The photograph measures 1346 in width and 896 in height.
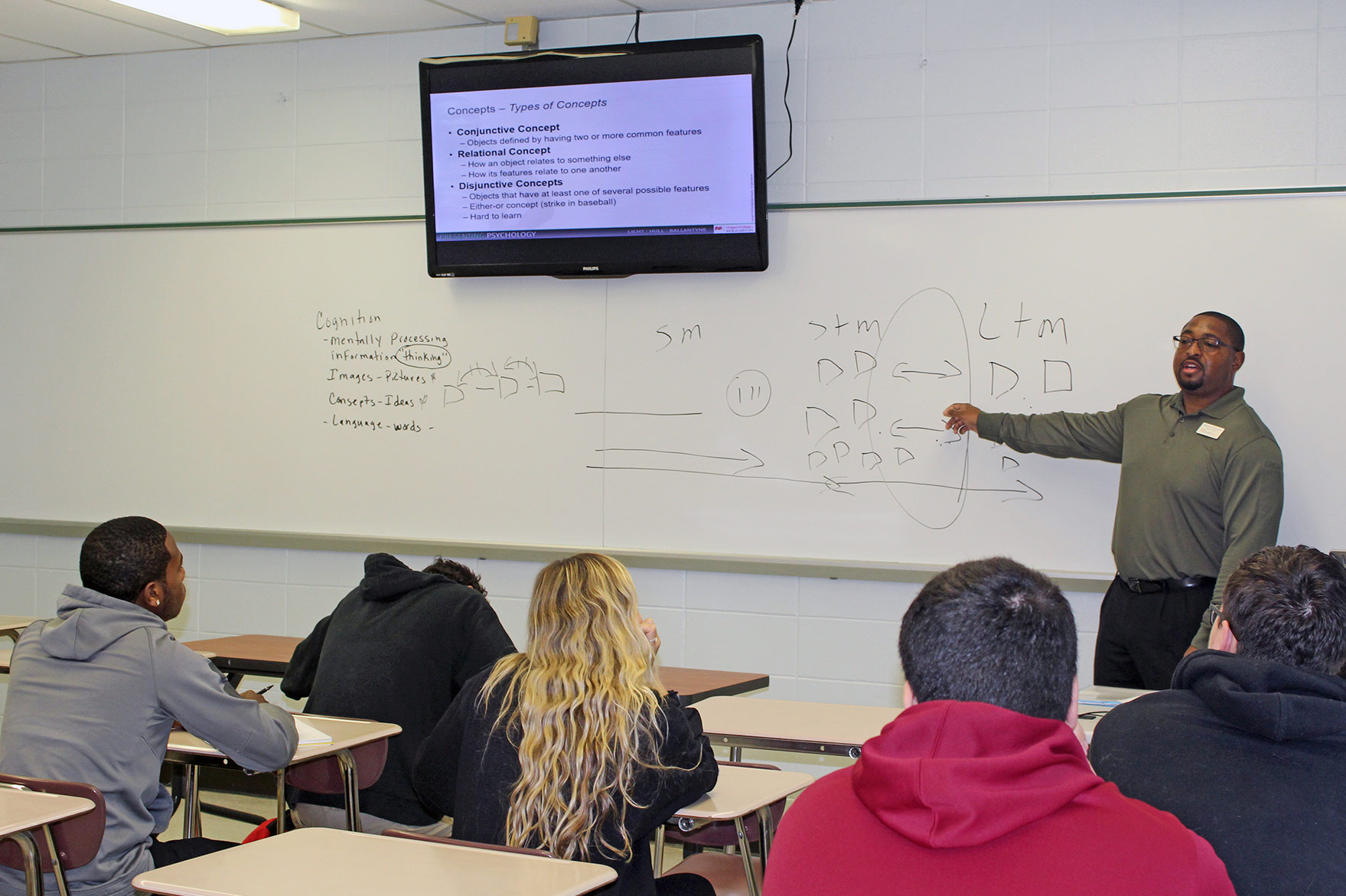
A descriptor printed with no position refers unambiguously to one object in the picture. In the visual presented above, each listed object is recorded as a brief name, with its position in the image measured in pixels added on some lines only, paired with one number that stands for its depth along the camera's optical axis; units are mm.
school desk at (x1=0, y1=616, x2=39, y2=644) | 3930
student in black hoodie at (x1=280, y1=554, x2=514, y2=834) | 2750
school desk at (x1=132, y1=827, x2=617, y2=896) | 1712
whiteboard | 3768
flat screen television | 4047
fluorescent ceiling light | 4219
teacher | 3312
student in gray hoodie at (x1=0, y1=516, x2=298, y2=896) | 2264
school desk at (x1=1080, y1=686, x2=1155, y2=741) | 2570
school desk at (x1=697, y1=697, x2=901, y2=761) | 2527
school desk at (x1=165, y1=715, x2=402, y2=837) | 2496
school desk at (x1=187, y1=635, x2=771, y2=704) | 3287
